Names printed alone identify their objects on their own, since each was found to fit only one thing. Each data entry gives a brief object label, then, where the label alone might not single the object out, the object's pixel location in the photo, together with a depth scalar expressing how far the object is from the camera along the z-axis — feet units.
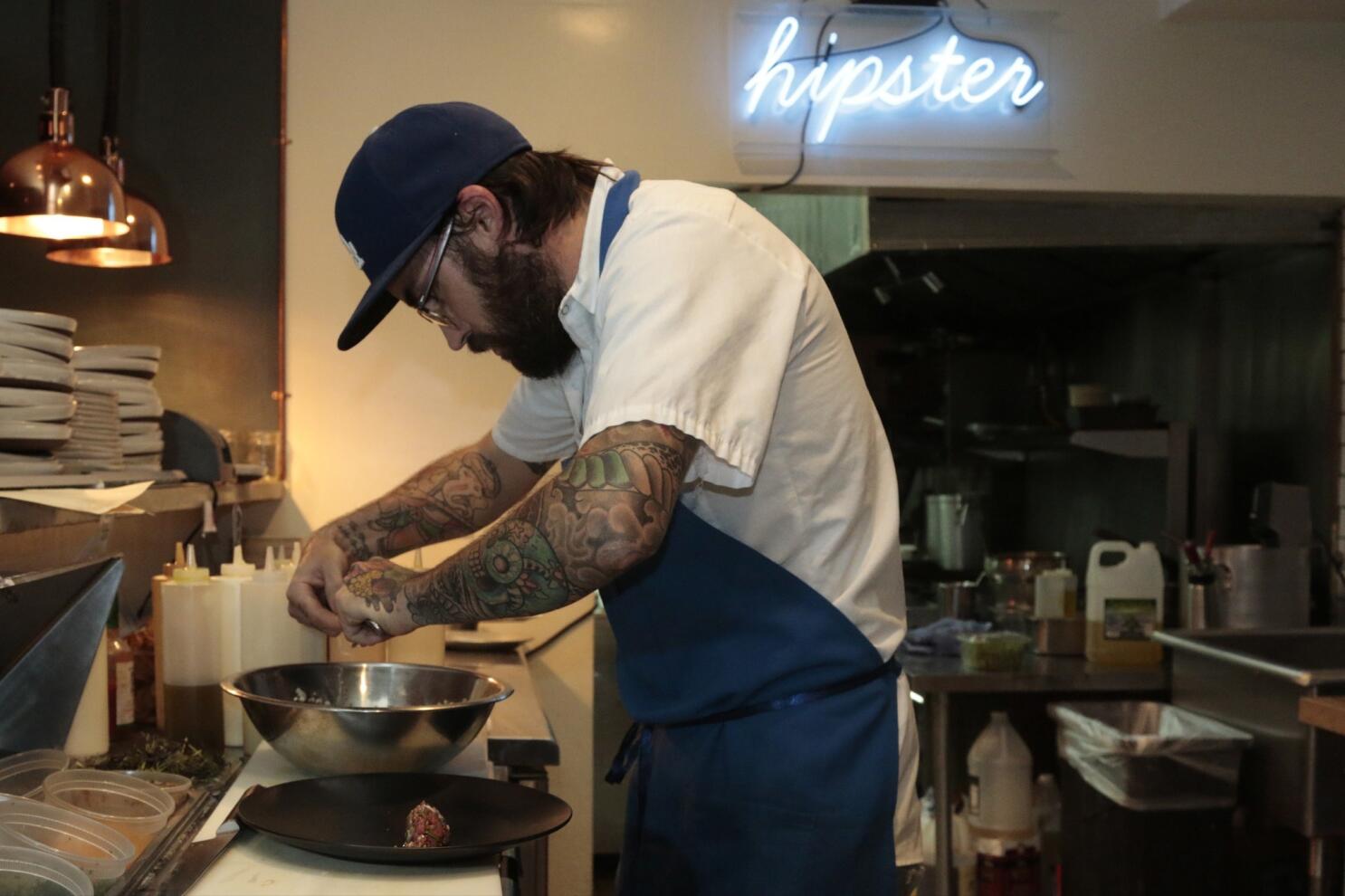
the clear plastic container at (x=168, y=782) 5.16
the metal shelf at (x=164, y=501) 4.71
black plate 4.04
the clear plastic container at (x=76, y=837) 3.93
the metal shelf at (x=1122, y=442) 13.92
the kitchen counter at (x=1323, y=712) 8.11
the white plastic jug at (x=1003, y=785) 11.69
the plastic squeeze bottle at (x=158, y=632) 6.30
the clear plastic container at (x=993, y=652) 11.60
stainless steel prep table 11.25
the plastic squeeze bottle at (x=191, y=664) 6.15
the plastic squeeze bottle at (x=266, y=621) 6.37
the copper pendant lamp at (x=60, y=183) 7.31
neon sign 10.82
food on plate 4.13
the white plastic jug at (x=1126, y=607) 12.21
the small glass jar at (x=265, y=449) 10.03
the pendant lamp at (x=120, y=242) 8.82
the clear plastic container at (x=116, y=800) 4.44
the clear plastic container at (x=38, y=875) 3.53
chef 4.63
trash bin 10.28
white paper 4.90
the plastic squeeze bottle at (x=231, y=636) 6.30
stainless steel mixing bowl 4.91
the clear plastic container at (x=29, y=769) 4.57
